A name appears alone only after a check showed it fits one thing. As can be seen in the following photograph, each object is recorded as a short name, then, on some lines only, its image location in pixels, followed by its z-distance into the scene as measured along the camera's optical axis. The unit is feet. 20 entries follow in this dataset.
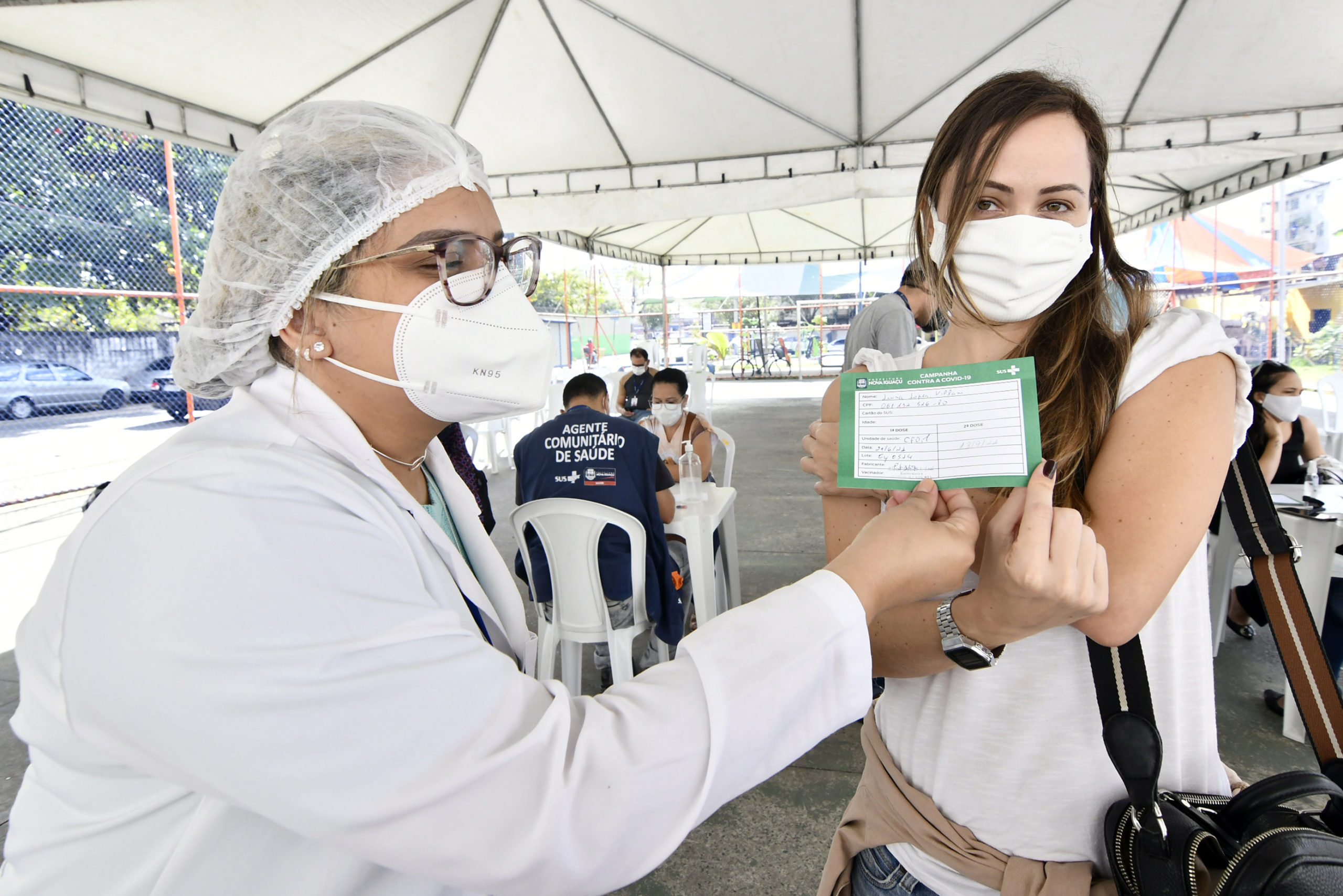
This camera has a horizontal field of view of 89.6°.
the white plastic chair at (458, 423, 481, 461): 26.45
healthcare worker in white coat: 1.96
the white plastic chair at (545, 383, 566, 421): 36.04
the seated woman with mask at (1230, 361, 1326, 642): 12.85
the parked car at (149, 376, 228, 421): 32.55
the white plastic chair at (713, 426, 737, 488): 18.79
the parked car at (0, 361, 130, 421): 26.22
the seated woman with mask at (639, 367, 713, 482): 17.26
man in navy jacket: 10.47
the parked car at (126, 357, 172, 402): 31.32
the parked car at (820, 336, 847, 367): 81.41
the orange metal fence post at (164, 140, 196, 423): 25.21
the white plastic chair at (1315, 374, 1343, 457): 21.12
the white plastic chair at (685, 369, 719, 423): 41.93
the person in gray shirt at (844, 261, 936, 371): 15.33
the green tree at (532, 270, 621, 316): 76.93
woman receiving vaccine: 2.83
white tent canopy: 12.85
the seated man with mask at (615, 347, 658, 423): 28.45
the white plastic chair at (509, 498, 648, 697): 10.15
